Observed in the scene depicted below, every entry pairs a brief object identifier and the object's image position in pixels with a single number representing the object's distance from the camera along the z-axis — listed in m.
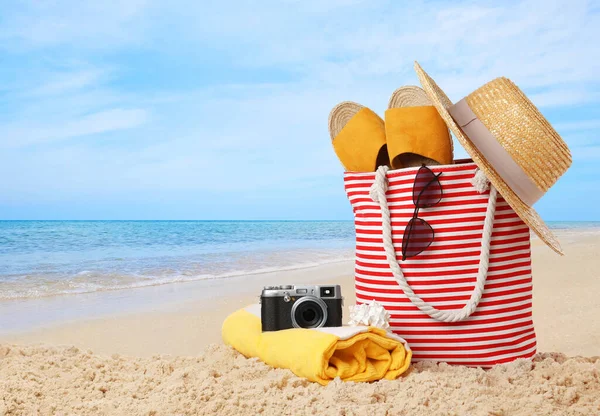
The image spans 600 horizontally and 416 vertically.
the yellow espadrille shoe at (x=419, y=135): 2.17
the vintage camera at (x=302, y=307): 2.27
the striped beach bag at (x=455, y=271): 2.10
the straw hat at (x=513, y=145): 2.05
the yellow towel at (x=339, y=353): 1.93
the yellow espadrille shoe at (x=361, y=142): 2.30
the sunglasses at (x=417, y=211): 2.09
